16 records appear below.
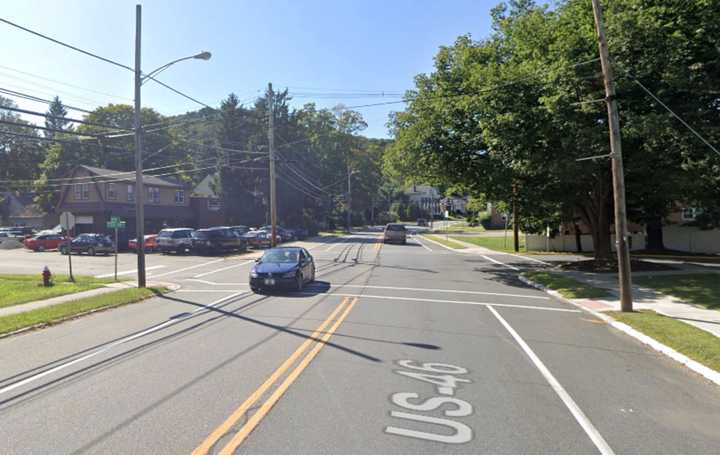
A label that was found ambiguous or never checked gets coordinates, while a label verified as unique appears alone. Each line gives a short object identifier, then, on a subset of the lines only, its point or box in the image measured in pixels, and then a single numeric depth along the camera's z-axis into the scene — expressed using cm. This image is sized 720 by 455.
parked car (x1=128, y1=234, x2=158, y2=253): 3628
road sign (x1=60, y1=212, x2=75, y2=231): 1887
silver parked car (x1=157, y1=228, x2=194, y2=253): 3378
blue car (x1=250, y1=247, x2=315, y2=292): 1500
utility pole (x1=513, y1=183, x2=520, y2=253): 3028
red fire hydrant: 1761
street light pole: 1672
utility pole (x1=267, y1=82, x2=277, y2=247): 3145
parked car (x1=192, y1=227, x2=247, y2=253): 3356
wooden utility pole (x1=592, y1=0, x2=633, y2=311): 1167
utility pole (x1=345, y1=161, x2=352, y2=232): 7801
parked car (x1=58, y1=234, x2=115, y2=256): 3441
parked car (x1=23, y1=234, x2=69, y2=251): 3909
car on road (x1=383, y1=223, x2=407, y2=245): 4378
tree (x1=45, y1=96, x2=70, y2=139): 7452
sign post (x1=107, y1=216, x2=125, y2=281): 2044
